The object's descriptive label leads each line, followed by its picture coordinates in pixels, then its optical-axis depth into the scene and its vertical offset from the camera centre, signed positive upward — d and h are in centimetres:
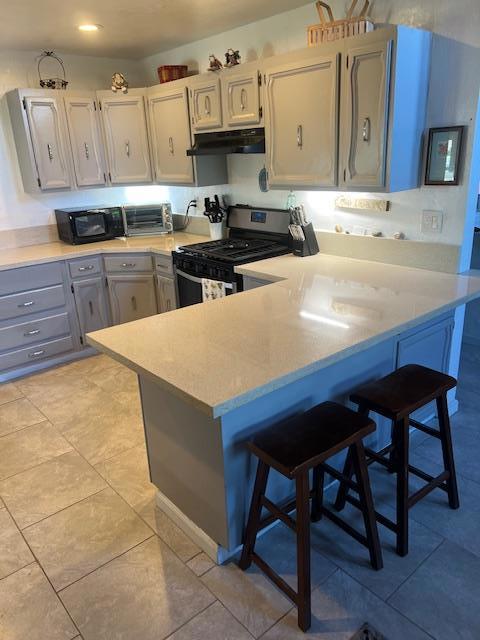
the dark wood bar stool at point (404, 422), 188 -107
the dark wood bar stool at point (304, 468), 157 -104
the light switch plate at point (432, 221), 260 -38
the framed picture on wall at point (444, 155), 240 -3
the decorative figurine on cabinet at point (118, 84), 385 +62
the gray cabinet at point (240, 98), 297 +37
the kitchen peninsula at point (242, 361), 159 -67
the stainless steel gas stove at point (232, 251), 315 -63
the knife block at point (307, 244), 315 -57
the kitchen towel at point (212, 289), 319 -85
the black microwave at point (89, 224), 399 -49
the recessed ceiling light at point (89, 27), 312 +88
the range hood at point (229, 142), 300 +10
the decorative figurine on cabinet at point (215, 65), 322 +62
